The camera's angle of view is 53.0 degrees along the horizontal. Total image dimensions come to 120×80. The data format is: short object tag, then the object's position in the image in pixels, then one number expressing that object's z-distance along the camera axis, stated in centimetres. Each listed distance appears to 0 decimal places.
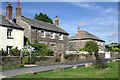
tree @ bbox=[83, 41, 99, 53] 2761
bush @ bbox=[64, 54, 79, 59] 2022
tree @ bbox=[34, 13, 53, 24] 3872
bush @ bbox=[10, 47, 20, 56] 1625
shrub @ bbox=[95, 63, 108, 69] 1203
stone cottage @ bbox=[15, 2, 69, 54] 2279
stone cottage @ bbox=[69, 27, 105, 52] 3512
